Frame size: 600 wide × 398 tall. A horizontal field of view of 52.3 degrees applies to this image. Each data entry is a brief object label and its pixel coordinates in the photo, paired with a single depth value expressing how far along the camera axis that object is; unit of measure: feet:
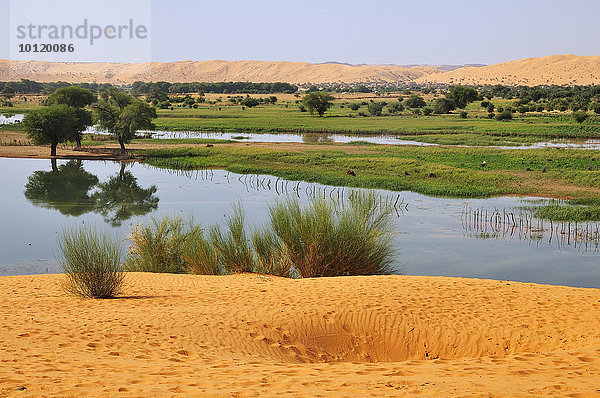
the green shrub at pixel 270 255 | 52.60
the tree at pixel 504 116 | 226.38
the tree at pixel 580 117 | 203.72
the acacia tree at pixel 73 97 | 196.75
